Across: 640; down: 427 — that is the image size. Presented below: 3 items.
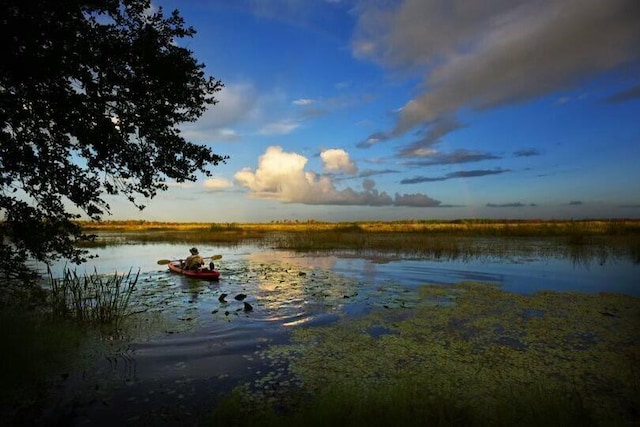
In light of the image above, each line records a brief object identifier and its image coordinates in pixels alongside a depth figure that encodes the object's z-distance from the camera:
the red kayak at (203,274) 17.95
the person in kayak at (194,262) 18.80
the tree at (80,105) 6.25
